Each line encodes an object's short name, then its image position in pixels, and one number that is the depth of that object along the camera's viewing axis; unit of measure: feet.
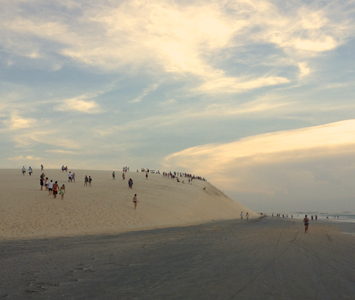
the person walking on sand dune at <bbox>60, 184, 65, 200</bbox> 114.93
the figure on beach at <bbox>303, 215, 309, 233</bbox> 103.85
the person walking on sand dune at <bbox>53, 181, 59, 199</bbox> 113.51
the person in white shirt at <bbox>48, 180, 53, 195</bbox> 119.34
